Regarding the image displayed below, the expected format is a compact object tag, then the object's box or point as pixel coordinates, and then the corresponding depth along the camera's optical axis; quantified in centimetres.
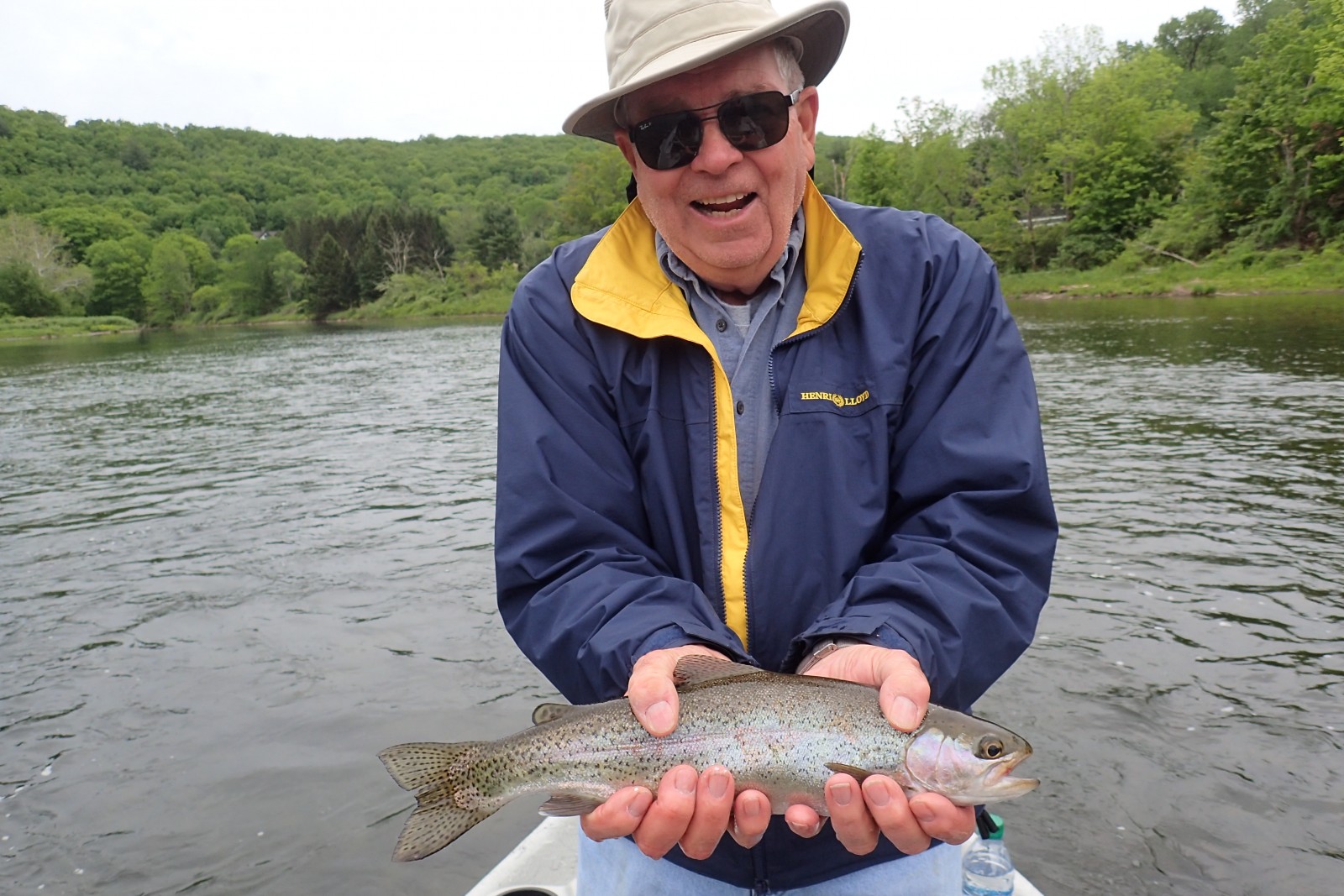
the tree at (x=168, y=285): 10450
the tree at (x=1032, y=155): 5697
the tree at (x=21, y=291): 9156
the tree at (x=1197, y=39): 9050
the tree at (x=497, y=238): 9862
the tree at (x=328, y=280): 9750
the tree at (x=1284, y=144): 3853
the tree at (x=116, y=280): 10588
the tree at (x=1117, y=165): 5225
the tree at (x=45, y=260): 9800
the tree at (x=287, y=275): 10544
